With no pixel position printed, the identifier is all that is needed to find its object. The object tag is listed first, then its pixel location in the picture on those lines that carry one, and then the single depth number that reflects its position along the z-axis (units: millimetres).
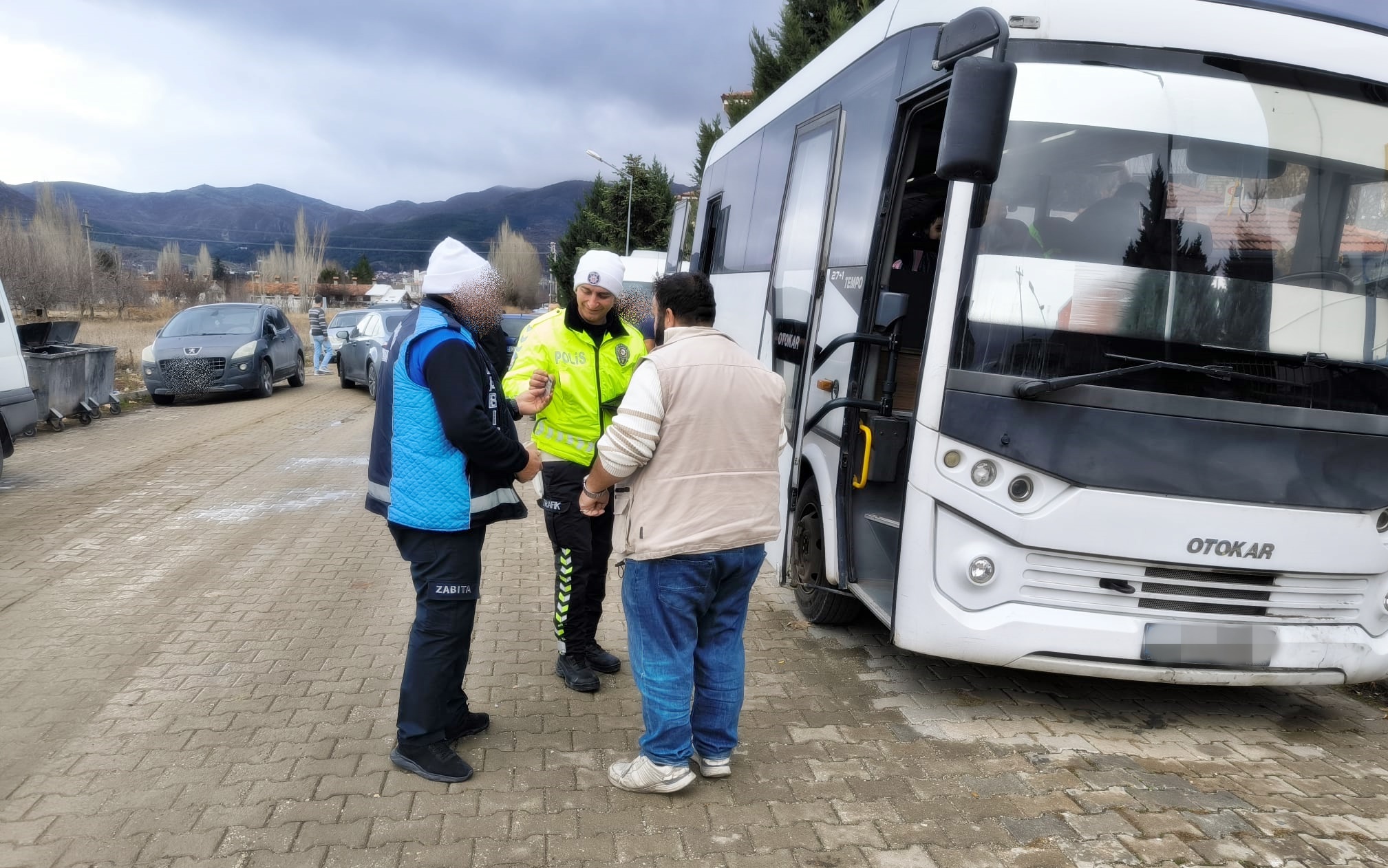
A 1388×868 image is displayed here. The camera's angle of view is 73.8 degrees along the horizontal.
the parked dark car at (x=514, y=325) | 21656
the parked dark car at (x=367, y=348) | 17297
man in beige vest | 3250
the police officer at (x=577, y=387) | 4129
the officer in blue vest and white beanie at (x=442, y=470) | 3299
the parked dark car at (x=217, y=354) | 15703
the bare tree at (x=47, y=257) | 41062
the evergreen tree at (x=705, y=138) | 28564
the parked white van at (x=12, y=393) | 8312
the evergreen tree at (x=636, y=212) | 40719
